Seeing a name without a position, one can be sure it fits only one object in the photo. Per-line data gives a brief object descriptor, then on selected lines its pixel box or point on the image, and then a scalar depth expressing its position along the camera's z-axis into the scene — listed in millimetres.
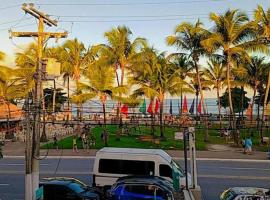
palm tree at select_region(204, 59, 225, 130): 31334
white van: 10007
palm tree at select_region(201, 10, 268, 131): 21278
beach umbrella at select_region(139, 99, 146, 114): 35253
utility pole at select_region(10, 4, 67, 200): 9260
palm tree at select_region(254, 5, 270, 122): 20971
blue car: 7817
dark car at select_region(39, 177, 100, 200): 8584
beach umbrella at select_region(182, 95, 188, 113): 33967
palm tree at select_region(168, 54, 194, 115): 25507
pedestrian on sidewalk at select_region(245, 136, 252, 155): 18370
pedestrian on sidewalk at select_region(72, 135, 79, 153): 19215
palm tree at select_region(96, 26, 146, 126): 23570
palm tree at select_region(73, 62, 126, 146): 20863
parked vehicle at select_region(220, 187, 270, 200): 7469
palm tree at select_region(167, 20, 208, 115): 22759
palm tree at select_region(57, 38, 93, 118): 26860
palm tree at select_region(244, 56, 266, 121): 27416
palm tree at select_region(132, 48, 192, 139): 22723
